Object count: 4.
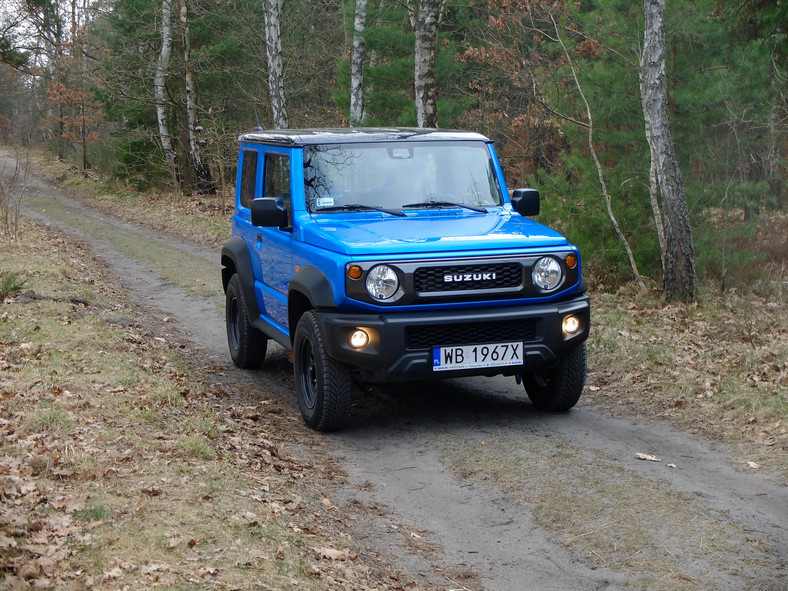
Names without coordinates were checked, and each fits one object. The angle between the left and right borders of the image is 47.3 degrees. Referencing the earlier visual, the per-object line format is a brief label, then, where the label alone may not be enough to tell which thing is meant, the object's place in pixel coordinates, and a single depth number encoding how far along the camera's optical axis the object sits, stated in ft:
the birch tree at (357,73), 71.87
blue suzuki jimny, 20.49
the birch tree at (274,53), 68.59
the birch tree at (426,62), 50.08
